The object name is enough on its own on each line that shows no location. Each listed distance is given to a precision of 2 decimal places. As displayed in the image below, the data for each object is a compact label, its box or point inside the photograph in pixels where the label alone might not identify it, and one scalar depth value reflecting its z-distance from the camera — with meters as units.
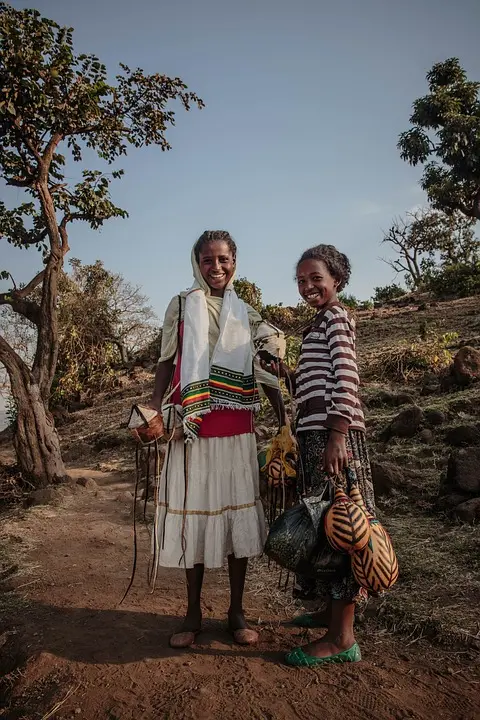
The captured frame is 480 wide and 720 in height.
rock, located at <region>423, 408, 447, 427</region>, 5.77
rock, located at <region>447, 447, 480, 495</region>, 3.93
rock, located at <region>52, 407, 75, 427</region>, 12.06
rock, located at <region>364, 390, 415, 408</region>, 6.83
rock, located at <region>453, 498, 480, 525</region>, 3.74
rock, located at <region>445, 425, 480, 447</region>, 4.89
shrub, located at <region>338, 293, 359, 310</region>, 15.58
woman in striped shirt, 2.23
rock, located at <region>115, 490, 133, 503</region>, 5.71
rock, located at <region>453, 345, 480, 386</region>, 6.69
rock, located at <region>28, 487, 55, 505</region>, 5.60
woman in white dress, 2.45
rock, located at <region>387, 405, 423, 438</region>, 5.65
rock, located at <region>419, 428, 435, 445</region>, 5.48
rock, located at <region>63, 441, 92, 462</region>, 8.80
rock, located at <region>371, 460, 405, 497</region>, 4.57
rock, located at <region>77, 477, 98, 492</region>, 6.17
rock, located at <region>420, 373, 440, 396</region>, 7.08
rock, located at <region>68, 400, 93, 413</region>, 13.12
